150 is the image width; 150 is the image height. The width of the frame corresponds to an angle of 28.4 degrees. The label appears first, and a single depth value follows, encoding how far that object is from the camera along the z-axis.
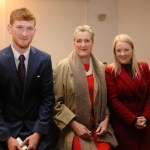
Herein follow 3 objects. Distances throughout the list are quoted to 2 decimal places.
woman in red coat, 2.33
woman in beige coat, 2.18
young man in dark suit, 1.96
